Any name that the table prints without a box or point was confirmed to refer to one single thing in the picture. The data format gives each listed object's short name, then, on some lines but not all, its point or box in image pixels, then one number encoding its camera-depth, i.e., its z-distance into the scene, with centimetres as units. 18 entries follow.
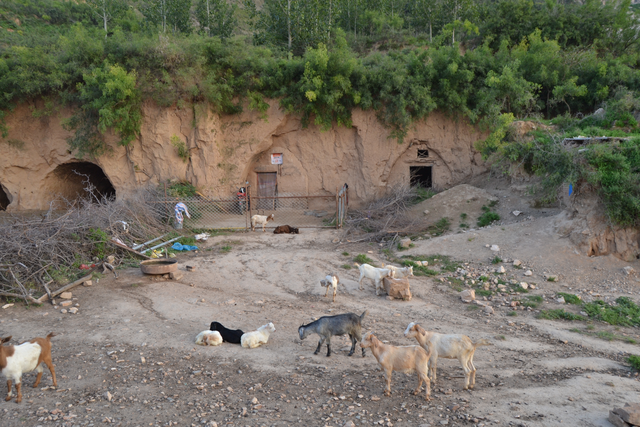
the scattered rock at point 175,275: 1008
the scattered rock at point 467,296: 894
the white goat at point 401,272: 984
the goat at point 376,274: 936
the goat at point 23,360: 521
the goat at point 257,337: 671
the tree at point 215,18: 2659
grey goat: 643
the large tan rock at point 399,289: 905
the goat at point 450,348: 550
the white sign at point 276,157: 1967
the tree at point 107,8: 2478
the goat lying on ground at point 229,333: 684
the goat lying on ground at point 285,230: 1477
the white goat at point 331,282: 891
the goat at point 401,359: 527
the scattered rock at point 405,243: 1243
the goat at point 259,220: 1559
